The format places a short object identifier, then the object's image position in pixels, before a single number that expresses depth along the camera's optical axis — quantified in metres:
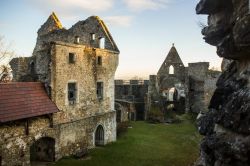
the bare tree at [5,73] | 19.59
